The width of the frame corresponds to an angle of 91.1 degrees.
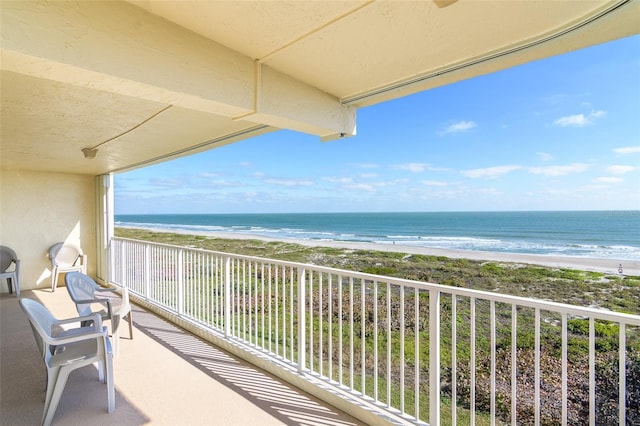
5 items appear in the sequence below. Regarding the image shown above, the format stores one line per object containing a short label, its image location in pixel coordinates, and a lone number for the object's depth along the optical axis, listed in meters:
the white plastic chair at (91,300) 2.97
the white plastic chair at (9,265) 5.35
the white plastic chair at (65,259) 5.73
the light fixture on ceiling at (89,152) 4.18
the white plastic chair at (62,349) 2.03
